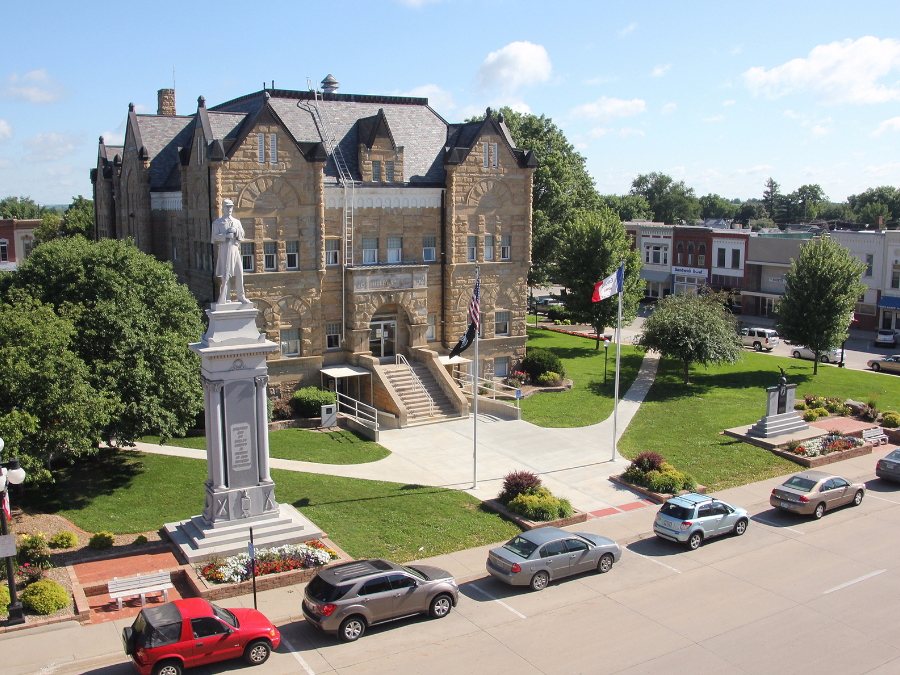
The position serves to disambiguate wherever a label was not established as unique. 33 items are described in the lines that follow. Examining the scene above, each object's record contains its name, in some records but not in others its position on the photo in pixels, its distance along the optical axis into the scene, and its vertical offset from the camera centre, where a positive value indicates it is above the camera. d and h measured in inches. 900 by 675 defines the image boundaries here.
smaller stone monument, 1373.0 -287.2
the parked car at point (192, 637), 618.8 -313.7
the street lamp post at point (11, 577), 677.3 -288.1
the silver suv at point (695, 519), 933.2 -322.9
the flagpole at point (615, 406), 1230.9 -249.7
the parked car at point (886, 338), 2364.7 -258.9
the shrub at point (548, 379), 1707.7 -278.4
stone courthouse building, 1455.5 +52.2
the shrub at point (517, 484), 1050.1 -312.3
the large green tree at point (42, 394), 901.2 -172.2
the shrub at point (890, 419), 1445.6 -307.0
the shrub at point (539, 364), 1732.3 -249.6
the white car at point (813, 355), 2124.8 -282.9
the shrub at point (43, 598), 716.0 -318.8
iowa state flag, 1263.9 -59.0
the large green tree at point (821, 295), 1843.0 -102.5
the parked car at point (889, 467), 1175.6 -321.6
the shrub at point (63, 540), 867.4 -321.0
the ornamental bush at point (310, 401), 1421.0 -273.0
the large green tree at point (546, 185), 2333.9 +194.7
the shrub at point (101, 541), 871.1 -323.4
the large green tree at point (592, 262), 2027.6 -31.8
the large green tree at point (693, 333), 1715.1 -181.2
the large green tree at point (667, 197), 6176.2 +432.0
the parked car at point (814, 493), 1032.2 -321.8
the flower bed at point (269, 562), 807.1 -329.1
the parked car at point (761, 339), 2329.0 -259.5
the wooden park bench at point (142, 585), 745.6 -320.7
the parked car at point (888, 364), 2011.6 -288.7
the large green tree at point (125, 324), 1048.8 -106.7
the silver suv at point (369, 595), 703.1 -316.7
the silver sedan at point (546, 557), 813.9 -323.9
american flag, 1171.9 -89.8
